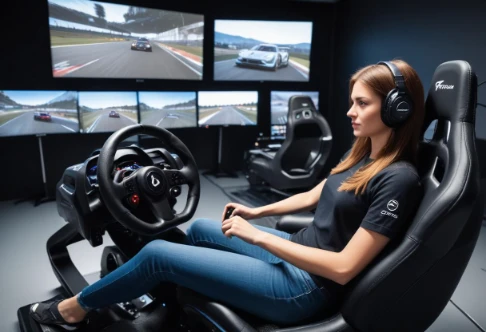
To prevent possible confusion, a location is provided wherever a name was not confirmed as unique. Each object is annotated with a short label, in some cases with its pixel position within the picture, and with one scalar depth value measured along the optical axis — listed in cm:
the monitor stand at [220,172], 486
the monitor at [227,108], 449
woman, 112
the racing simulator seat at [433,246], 103
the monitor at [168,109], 416
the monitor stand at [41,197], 373
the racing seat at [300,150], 346
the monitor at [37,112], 340
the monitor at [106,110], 380
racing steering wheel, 137
